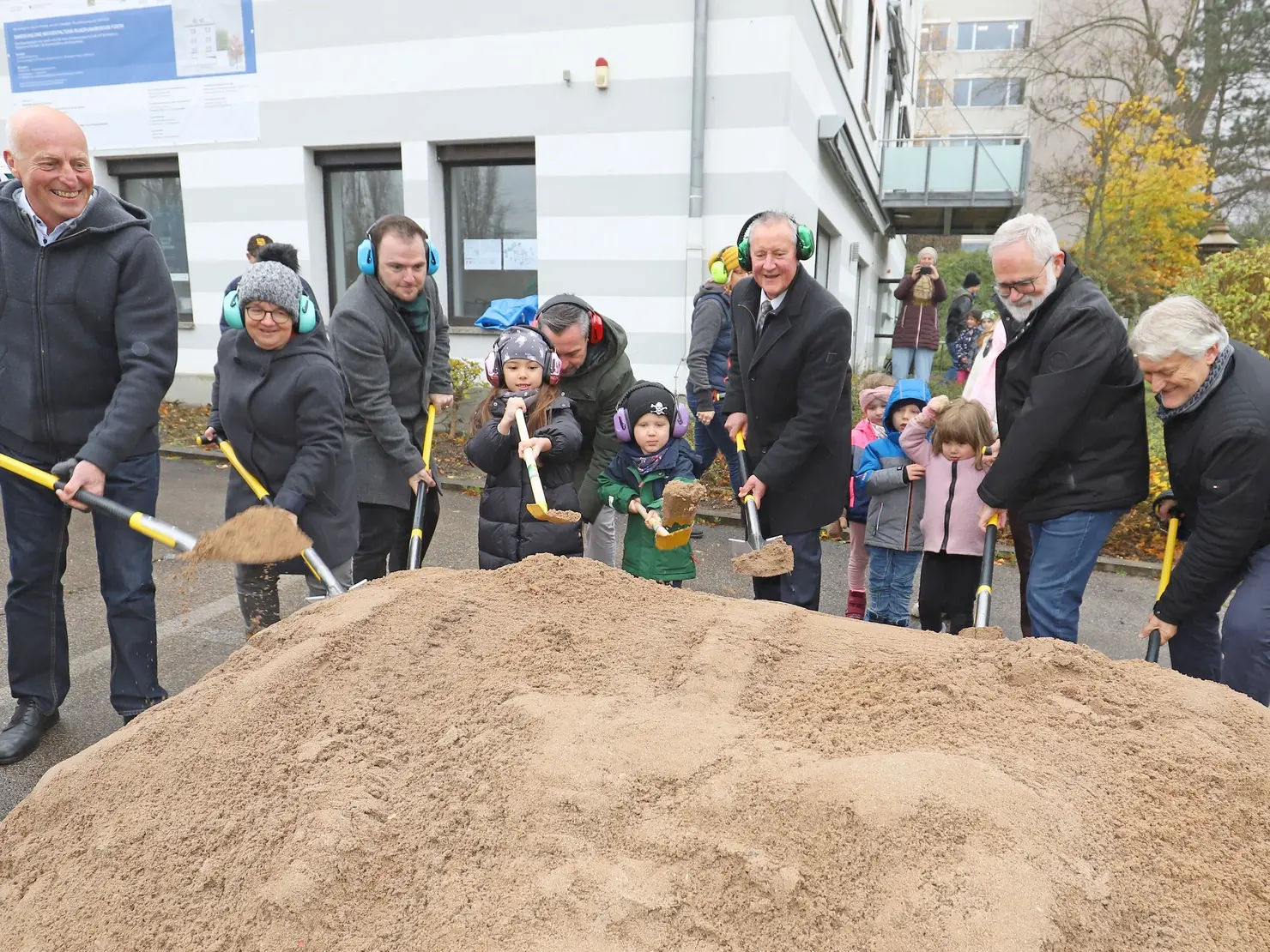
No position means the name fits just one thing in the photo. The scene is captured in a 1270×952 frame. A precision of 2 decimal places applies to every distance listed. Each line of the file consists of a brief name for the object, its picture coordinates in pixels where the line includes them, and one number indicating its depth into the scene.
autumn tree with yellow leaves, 17.28
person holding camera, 11.62
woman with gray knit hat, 3.26
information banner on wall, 9.49
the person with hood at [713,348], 6.13
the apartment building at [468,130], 8.17
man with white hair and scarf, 2.62
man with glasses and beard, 2.92
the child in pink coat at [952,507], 3.84
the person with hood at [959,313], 14.46
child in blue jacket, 4.16
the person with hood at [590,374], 3.64
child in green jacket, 3.70
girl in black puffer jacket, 3.45
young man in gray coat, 3.54
